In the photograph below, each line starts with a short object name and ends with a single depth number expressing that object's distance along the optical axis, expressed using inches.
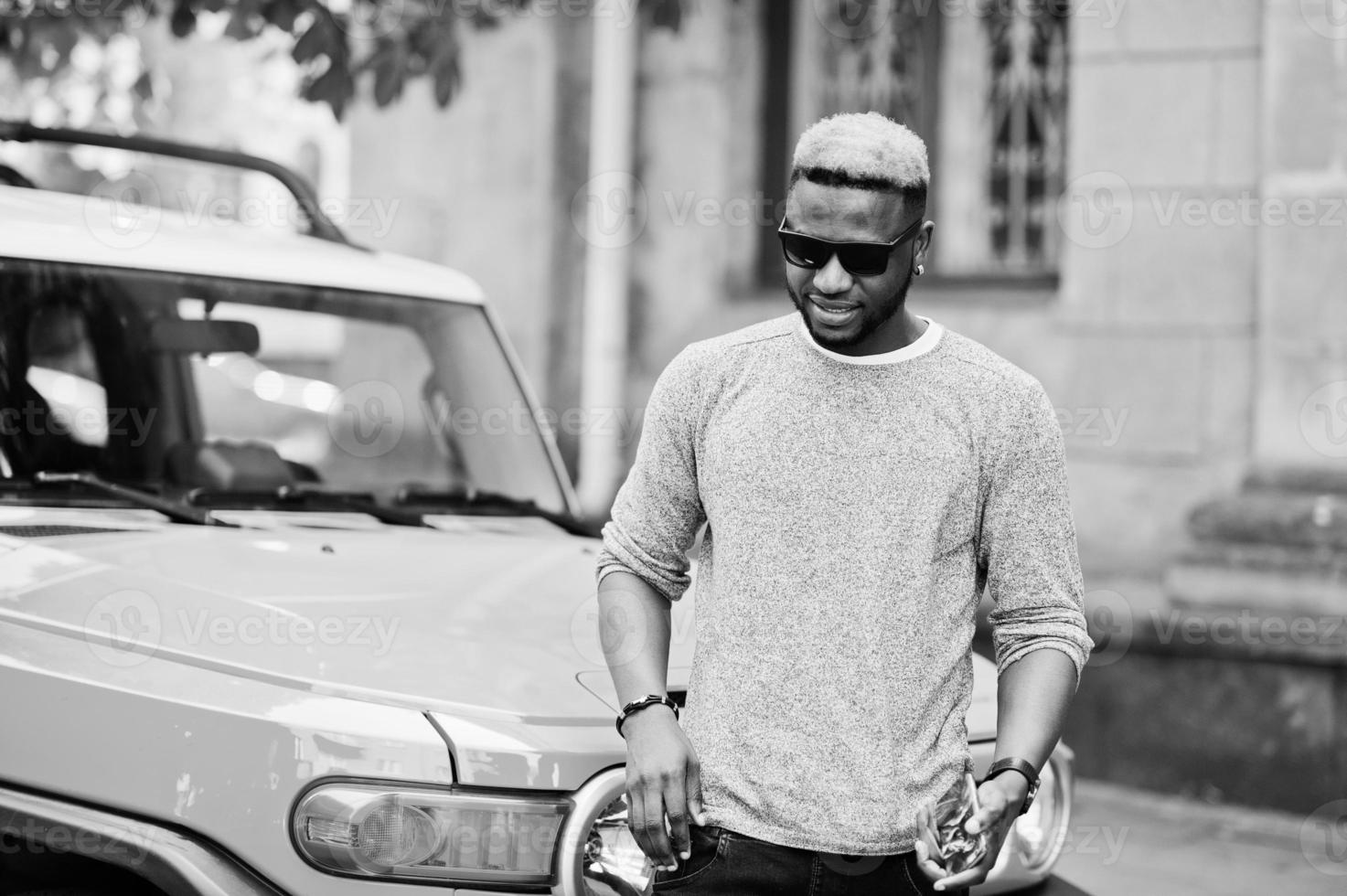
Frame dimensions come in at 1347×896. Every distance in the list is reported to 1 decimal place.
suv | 184.5
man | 164.9
